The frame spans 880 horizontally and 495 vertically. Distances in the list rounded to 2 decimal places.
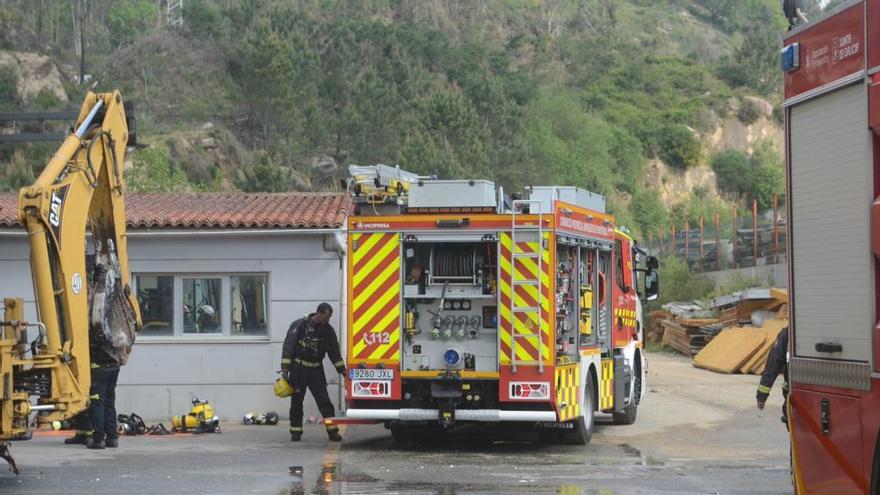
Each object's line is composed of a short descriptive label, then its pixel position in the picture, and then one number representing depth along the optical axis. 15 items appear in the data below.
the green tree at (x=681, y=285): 41.16
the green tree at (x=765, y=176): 96.56
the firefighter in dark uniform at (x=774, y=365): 12.46
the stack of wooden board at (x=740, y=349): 28.62
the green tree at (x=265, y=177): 42.88
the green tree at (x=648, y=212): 87.19
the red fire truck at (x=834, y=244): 7.43
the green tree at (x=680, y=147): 98.25
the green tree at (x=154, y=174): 42.84
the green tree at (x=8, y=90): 47.28
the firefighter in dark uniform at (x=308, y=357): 16.69
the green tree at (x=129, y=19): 68.49
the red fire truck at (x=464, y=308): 14.84
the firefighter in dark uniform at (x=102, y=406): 15.28
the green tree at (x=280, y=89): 49.75
